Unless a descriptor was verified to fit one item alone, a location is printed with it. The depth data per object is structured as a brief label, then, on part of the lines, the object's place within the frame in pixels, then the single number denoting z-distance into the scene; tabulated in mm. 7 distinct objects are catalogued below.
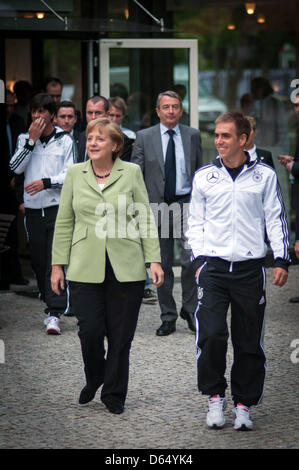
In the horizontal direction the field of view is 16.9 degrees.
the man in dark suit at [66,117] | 10273
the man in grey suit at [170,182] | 9172
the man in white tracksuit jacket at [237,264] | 6188
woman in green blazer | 6469
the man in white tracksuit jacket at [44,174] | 9234
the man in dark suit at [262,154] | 9453
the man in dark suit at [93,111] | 9477
